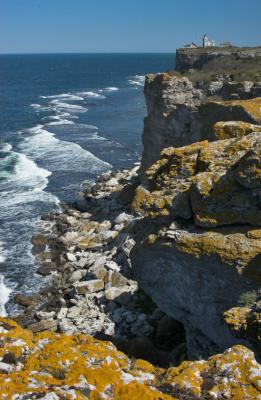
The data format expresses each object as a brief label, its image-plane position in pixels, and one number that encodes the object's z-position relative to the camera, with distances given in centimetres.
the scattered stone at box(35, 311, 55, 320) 2404
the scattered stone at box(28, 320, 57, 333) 2275
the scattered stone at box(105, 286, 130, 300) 2331
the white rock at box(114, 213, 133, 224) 3394
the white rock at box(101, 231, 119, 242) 3153
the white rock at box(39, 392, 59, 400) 804
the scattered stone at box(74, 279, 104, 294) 2488
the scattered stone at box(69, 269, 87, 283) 2738
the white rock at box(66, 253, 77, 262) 3042
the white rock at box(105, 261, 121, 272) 2627
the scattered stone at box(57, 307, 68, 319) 2339
